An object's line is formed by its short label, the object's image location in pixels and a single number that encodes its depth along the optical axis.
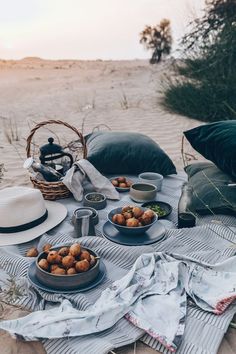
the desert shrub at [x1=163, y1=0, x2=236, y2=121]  6.11
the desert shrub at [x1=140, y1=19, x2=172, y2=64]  15.99
